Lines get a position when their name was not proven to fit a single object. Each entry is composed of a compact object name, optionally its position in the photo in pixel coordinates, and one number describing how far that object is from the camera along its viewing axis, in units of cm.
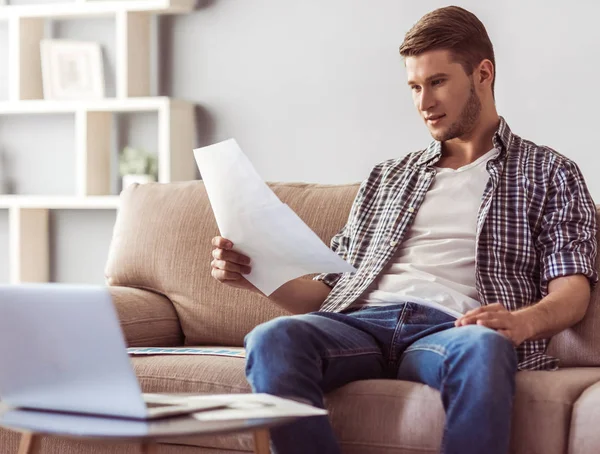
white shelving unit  467
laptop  267
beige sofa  310
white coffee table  261
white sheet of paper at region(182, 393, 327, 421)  269
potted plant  480
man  309
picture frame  483
